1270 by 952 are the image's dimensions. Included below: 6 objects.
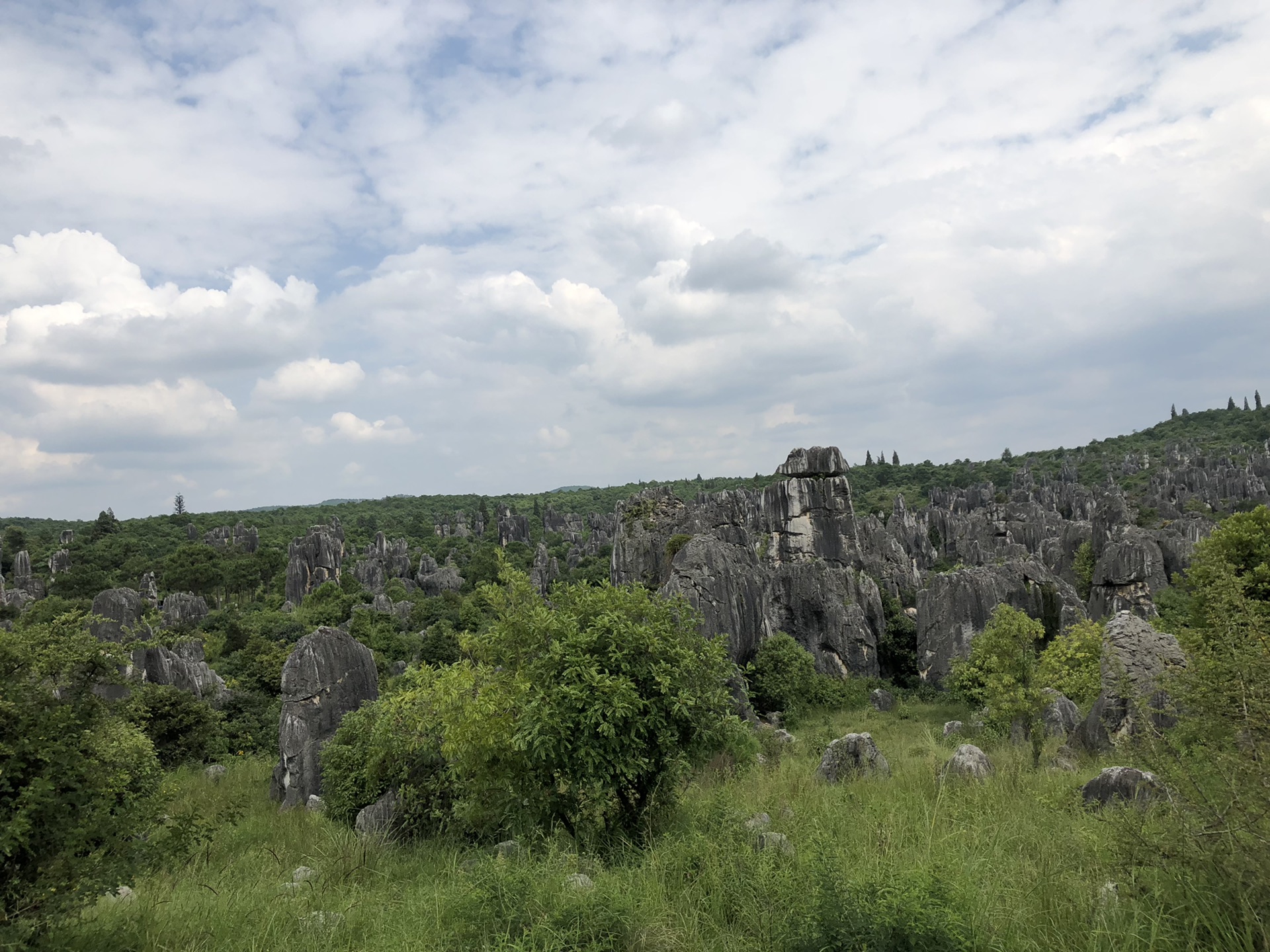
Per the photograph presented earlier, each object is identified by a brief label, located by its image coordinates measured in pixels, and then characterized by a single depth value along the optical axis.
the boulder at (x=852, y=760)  13.05
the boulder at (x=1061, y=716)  21.22
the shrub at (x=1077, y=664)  25.02
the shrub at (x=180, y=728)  23.09
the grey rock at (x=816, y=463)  55.88
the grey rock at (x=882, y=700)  34.77
